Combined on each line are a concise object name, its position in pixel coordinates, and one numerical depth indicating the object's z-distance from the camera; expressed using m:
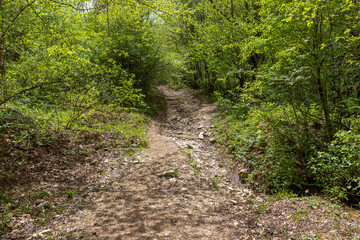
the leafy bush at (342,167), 4.00
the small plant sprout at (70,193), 4.12
